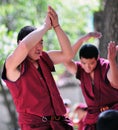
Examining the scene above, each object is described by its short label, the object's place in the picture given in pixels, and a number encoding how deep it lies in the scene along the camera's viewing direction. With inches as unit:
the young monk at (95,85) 243.7
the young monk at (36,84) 219.2
